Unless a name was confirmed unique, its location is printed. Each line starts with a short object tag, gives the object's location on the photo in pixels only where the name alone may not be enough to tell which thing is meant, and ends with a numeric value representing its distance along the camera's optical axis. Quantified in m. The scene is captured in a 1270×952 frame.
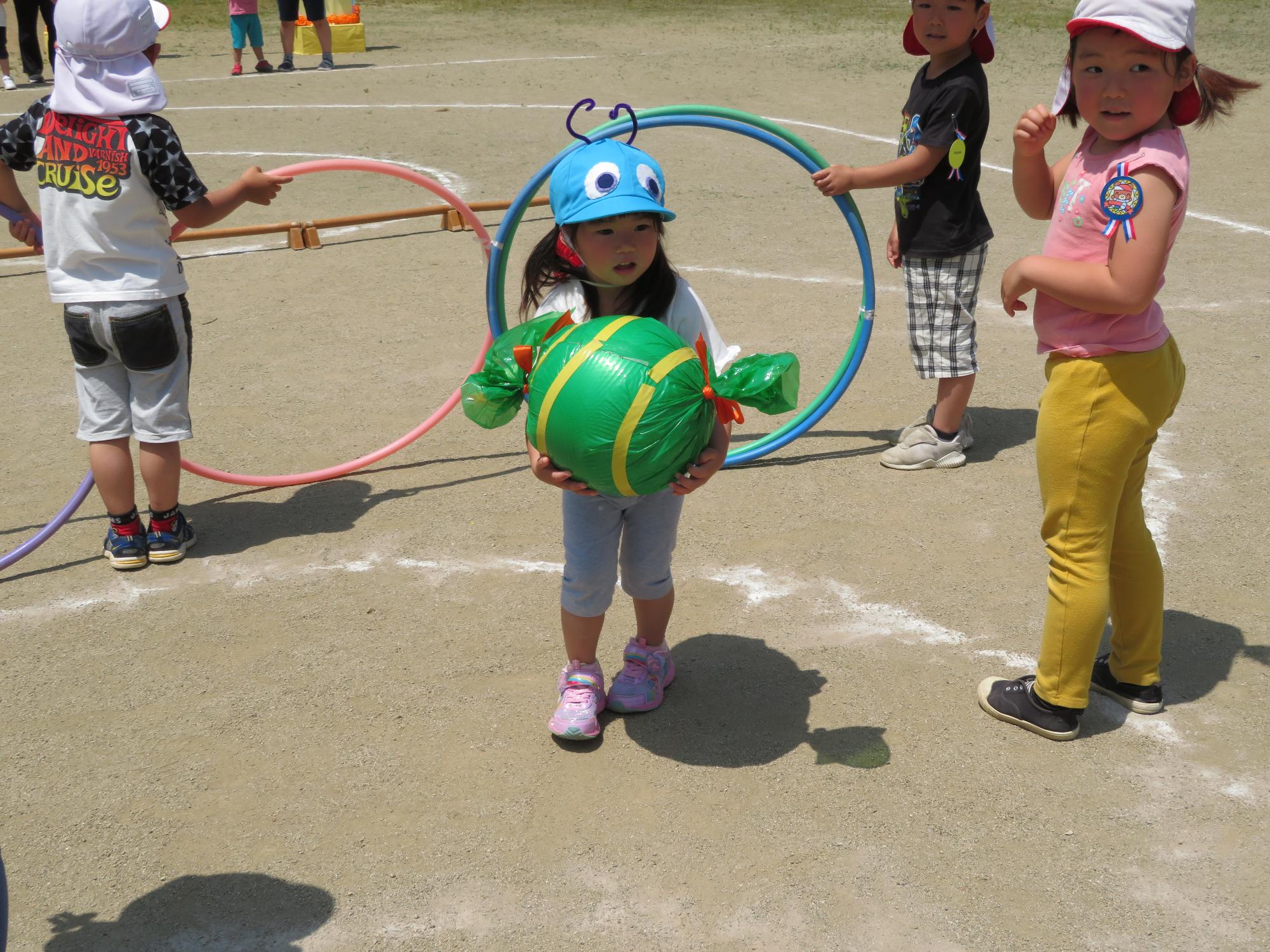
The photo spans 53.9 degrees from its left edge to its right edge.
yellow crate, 18.64
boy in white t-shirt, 4.45
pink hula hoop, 5.32
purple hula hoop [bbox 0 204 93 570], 4.79
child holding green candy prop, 3.14
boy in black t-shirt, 5.16
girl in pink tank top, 3.14
